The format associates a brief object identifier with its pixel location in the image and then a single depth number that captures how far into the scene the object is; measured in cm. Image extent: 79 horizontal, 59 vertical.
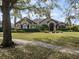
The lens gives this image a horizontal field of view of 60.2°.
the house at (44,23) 2107
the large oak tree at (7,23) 634
